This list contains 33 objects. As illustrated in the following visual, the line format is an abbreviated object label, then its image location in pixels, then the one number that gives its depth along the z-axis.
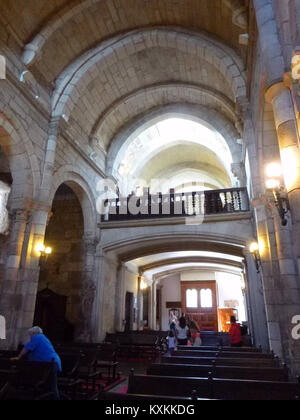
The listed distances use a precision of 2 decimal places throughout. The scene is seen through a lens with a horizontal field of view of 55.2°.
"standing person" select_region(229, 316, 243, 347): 8.07
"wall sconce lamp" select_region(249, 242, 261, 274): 8.65
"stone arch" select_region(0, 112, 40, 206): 8.69
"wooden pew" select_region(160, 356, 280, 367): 5.14
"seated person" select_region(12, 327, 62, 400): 4.46
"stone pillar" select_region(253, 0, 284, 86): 4.79
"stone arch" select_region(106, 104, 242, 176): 12.70
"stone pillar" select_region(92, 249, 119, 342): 11.08
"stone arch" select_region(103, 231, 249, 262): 10.67
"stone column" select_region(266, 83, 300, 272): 4.17
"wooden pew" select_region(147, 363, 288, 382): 4.24
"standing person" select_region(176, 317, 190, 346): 8.12
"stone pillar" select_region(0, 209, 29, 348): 7.79
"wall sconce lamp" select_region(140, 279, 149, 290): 16.56
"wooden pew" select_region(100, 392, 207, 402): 2.60
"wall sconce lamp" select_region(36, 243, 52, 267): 8.78
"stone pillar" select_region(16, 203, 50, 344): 8.08
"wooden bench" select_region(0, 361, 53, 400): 4.04
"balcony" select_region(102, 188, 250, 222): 10.84
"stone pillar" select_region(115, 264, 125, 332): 12.68
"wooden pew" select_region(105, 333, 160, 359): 10.09
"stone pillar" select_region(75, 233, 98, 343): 10.81
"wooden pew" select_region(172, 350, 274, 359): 5.90
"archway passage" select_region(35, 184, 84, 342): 11.86
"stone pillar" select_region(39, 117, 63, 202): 9.28
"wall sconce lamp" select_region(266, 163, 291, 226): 4.95
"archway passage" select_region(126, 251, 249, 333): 18.69
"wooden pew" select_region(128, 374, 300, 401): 3.42
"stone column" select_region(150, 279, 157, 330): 17.98
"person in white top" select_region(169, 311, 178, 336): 9.74
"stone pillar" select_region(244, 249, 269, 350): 8.62
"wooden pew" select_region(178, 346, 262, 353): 7.05
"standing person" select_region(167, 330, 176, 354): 9.12
